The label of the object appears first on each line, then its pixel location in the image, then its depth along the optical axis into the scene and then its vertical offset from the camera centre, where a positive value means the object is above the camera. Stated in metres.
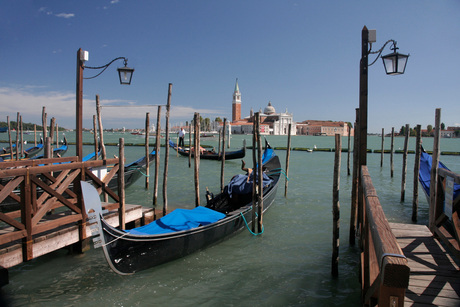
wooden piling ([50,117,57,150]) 8.38 +0.20
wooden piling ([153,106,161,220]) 6.11 -0.30
